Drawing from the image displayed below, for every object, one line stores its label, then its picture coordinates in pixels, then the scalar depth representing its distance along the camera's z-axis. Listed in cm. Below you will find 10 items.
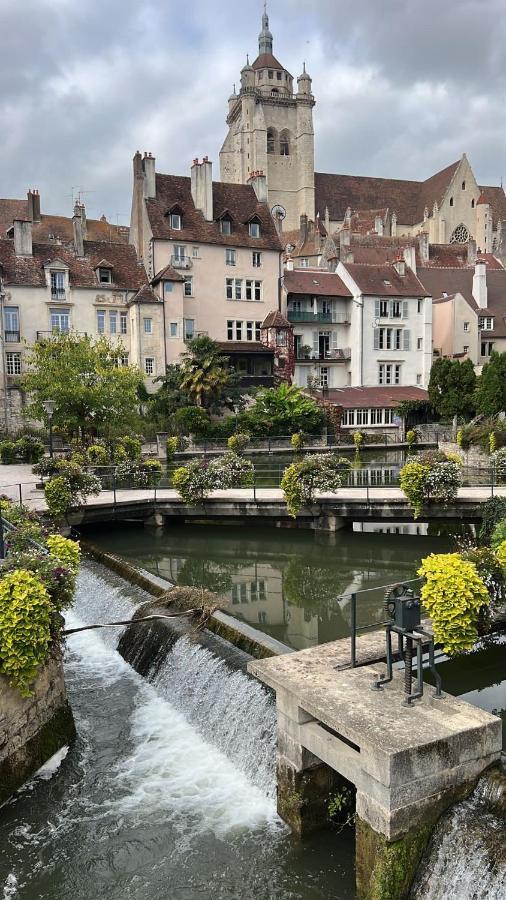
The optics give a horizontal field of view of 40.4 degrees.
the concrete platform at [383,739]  641
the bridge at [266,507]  2074
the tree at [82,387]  3234
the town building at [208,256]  4812
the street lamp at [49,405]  2677
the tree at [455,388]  4597
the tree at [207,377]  4328
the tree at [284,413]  4403
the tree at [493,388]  3909
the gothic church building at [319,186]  8125
